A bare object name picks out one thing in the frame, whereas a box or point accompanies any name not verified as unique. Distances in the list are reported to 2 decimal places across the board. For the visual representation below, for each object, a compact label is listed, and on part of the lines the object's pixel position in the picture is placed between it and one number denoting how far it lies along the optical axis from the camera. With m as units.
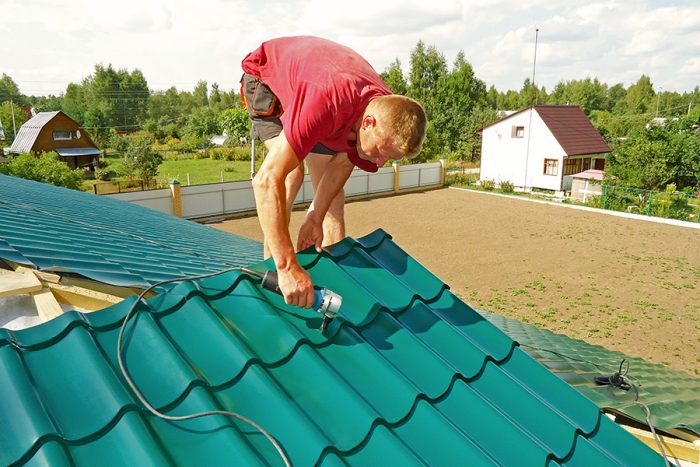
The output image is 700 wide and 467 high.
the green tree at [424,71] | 48.59
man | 2.20
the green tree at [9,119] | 55.28
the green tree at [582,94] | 82.94
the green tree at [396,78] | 47.41
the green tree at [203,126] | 58.19
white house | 29.55
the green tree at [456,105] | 44.81
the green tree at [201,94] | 98.89
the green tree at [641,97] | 84.38
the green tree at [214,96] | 87.06
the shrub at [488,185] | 29.75
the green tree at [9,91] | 92.06
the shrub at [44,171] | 20.12
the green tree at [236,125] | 53.14
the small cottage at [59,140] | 37.75
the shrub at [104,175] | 35.47
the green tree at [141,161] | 30.98
